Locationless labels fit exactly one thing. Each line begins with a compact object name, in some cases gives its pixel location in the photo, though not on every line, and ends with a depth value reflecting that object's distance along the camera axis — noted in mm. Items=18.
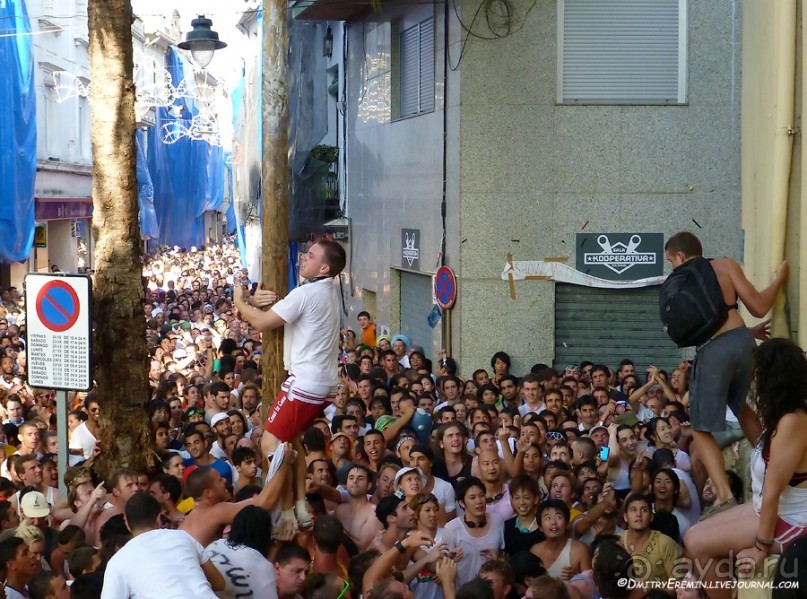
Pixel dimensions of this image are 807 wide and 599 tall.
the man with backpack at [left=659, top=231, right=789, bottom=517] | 6191
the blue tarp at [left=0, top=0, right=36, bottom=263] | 24422
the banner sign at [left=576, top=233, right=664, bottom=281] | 15195
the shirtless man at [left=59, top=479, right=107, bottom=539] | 7730
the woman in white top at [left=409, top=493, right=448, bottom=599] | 6711
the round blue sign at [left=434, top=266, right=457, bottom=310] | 15305
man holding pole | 6949
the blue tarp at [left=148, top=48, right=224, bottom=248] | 43188
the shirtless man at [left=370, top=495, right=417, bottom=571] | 7234
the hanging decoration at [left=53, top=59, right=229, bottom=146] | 32219
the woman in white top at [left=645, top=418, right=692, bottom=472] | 9445
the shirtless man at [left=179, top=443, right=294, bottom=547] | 6805
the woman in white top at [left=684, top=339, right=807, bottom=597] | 4844
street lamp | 15742
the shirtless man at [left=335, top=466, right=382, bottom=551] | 7844
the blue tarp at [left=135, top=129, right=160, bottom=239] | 38094
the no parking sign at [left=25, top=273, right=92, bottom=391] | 7574
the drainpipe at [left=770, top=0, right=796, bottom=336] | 6707
